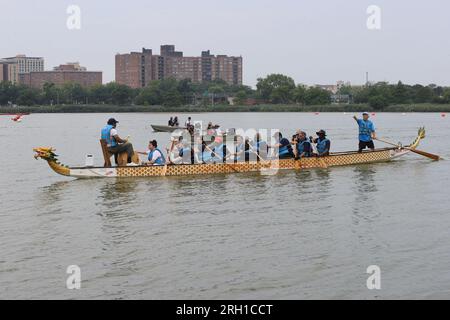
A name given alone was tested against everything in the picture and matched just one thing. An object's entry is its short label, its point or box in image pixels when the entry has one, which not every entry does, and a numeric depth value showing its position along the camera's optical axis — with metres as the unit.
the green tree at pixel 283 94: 189.00
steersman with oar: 25.73
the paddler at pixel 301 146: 24.05
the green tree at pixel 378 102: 144.75
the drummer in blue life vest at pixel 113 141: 21.80
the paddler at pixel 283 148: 23.81
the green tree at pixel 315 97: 174.25
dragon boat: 21.72
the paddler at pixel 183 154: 23.08
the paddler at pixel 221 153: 23.33
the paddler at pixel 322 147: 24.47
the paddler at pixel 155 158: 22.23
